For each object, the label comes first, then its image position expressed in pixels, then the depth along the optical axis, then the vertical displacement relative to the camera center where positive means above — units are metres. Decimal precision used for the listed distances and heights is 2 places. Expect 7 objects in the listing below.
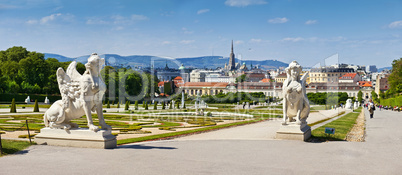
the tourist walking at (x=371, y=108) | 26.97 -1.04
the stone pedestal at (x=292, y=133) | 10.95 -1.17
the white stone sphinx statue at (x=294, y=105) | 11.08 -0.33
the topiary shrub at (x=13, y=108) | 26.22 -0.93
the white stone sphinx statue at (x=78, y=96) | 9.03 -0.02
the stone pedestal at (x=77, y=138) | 8.80 -1.08
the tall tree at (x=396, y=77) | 59.09 +2.97
